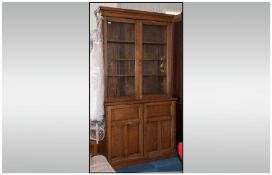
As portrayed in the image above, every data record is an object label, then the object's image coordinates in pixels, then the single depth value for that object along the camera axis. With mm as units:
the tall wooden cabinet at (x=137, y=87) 2024
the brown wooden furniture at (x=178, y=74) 2348
